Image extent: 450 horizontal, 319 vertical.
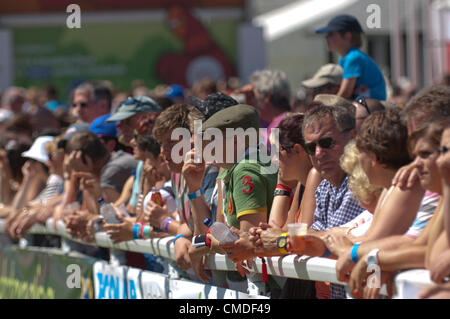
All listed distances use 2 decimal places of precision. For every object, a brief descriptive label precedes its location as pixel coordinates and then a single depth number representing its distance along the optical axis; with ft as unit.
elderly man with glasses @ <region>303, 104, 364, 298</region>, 29.19
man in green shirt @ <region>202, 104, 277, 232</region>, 29.81
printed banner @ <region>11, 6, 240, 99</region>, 146.61
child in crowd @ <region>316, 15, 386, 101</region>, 45.73
